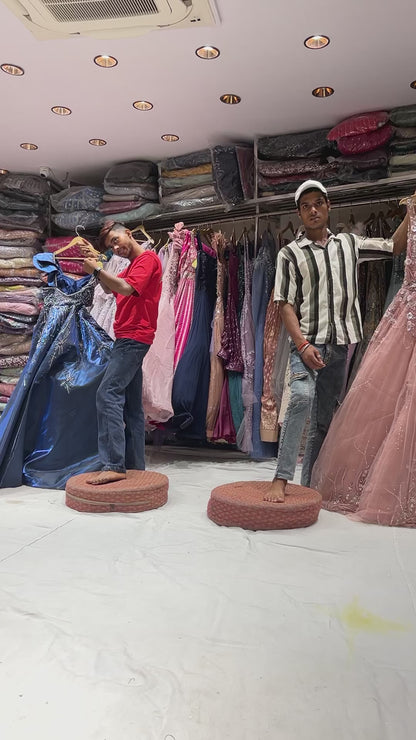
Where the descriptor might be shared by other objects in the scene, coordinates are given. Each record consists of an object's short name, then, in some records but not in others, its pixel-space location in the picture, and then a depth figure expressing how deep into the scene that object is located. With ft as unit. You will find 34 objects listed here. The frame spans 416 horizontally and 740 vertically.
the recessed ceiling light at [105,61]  8.65
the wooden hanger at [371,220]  10.83
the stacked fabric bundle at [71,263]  13.24
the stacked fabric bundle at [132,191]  12.73
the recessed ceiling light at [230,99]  9.85
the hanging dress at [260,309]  10.75
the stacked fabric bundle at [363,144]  10.13
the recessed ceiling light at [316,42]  8.11
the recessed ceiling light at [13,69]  9.05
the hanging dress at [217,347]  10.97
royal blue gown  8.79
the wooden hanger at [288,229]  11.82
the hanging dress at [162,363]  10.25
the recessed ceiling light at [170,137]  11.60
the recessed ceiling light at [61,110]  10.49
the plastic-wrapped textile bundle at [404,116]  9.92
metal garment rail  10.40
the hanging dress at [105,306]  11.53
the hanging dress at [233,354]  10.94
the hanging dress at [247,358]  10.81
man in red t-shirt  7.74
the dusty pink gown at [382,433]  6.64
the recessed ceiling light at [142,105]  10.19
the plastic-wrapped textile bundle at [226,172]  11.56
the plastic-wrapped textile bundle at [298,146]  10.89
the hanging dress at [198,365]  10.75
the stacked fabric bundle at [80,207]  13.33
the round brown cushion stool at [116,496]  7.14
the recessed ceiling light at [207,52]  8.38
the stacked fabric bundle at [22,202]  13.57
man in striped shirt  7.18
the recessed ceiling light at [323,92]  9.56
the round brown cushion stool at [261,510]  6.35
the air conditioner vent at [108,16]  7.14
